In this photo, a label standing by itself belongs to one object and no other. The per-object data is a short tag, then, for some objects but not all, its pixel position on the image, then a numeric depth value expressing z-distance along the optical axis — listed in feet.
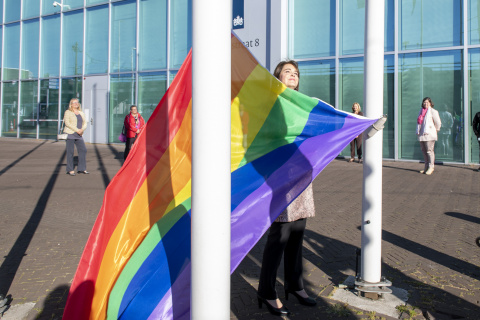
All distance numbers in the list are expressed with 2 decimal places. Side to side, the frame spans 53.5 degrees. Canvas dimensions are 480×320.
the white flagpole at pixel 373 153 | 12.49
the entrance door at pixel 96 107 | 76.54
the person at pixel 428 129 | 38.91
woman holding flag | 11.97
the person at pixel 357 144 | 47.11
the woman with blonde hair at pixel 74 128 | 38.34
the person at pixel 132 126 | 44.83
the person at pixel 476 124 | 41.37
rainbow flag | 8.98
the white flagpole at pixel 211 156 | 5.97
